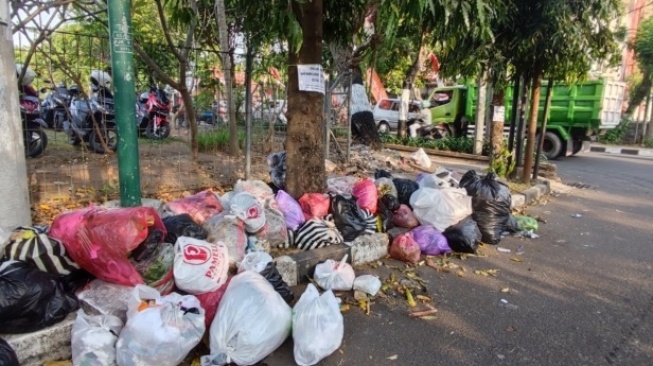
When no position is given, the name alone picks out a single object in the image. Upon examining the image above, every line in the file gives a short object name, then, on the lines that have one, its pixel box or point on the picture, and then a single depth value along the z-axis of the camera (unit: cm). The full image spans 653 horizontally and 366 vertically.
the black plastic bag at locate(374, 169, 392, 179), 535
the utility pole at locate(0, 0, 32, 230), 271
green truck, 1143
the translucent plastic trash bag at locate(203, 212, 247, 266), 305
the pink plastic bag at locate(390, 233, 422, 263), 391
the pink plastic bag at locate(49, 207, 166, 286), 242
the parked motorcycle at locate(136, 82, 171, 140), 764
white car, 1736
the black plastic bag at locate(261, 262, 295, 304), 288
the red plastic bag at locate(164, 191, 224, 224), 348
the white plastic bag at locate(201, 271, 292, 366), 229
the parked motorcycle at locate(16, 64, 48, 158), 515
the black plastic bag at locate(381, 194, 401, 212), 456
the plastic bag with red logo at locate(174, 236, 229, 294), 258
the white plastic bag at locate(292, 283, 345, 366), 235
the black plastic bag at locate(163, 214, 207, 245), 304
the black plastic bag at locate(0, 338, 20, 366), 202
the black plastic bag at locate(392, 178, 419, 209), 489
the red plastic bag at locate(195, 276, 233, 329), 256
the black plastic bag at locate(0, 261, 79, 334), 214
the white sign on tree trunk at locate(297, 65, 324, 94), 391
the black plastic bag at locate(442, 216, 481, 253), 416
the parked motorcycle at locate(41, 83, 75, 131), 675
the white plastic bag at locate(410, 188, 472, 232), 428
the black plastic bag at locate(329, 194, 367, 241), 392
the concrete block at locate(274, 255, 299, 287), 329
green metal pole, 294
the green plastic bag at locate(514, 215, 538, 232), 495
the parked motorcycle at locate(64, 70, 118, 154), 638
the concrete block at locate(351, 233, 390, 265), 383
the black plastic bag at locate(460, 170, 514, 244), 456
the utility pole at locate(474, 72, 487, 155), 1120
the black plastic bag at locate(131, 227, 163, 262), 258
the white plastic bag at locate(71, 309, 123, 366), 220
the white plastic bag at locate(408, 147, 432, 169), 811
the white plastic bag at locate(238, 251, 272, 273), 287
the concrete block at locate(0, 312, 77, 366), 219
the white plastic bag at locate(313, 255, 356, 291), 324
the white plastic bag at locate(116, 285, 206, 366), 216
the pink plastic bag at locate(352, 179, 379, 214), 422
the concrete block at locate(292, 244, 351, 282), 342
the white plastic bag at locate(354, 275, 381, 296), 319
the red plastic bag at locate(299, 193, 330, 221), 396
